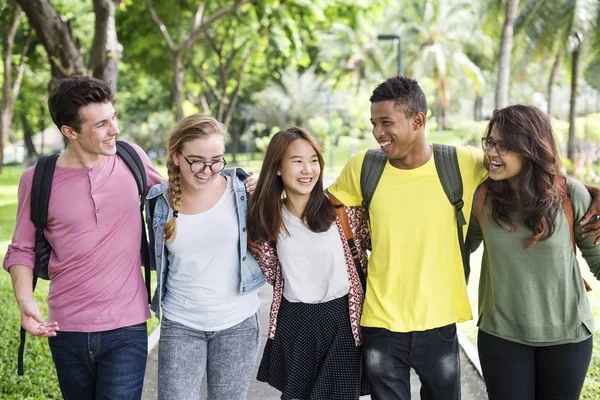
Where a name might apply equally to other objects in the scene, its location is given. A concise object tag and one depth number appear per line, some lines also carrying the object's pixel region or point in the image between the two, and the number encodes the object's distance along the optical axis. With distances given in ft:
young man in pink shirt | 9.91
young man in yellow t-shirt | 10.57
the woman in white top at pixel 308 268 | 10.92
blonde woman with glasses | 10.28
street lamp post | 61.79
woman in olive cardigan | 9.78
